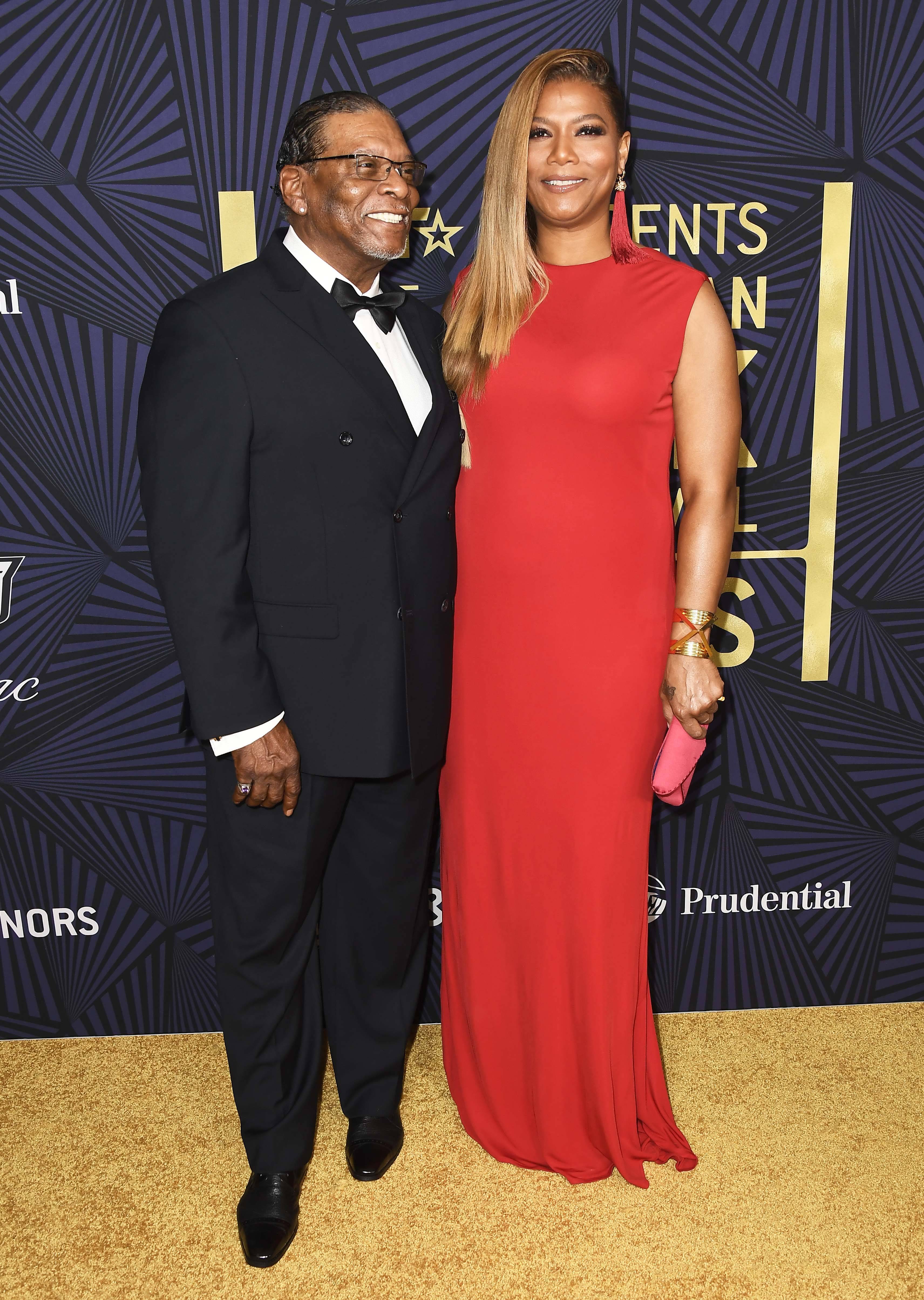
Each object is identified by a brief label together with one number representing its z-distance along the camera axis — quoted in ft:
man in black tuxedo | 5.62
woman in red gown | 6.19
